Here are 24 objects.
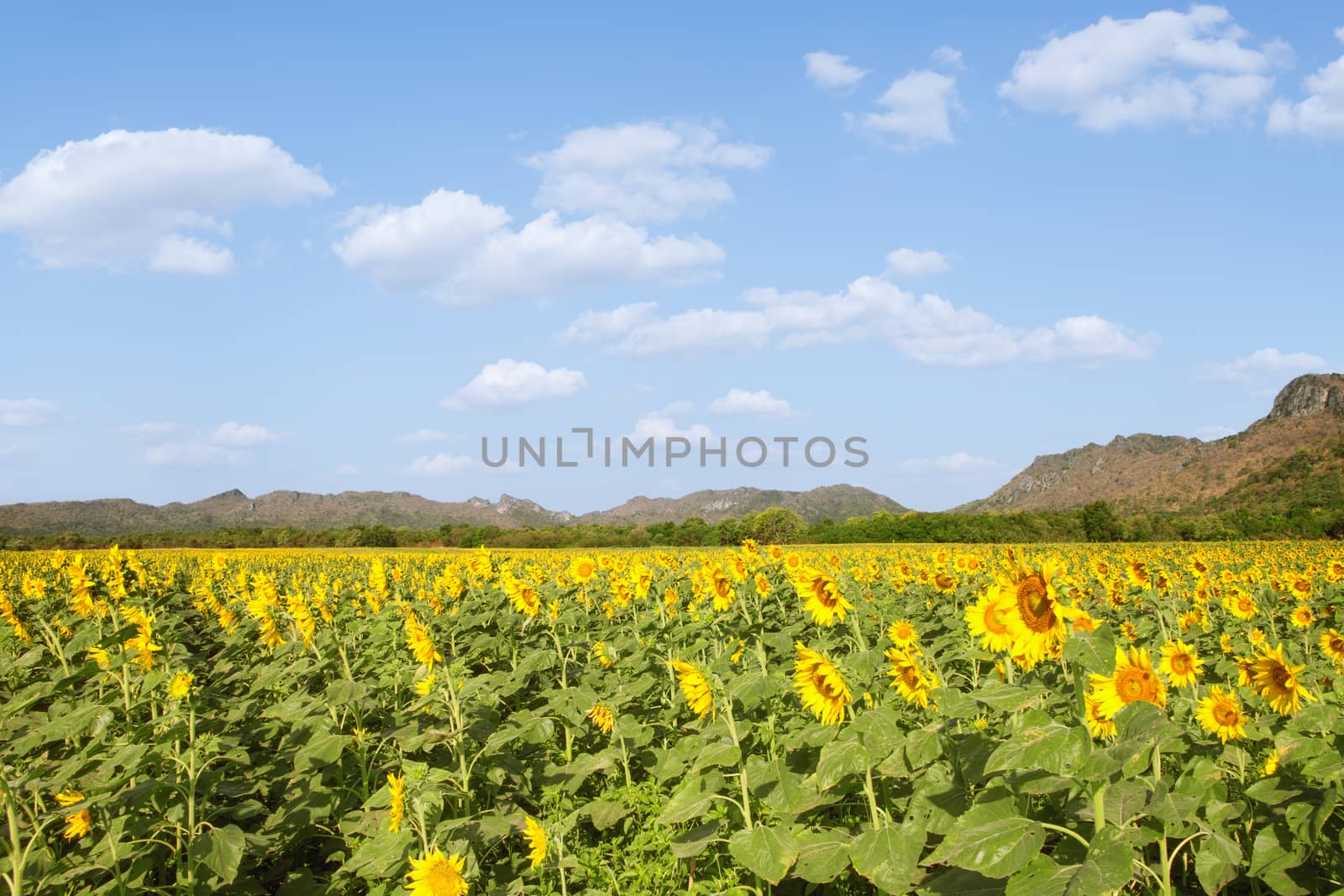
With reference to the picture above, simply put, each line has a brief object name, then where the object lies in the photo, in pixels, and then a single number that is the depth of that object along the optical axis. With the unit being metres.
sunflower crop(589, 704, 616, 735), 4.56
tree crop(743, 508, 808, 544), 59.19
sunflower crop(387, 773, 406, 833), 2.88
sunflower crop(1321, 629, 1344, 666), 5.03
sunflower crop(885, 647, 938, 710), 3.06
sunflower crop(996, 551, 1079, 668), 2.10
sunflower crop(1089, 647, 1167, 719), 2.39
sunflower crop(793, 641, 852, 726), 2.74
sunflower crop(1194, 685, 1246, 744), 3.55
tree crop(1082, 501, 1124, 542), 49.59
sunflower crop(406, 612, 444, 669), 3.99
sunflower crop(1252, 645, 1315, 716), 3.44
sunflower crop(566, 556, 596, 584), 7.97
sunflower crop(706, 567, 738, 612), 4.87
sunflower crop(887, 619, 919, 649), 3.84
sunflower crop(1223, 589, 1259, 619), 6.77
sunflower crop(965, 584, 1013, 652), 2.21
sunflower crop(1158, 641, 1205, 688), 3.55
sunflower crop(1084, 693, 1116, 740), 2.93
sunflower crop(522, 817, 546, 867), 3.13
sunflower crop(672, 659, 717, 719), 3.13
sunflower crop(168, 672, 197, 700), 3.66
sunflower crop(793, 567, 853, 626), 3.50
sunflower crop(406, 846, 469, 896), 2.52
